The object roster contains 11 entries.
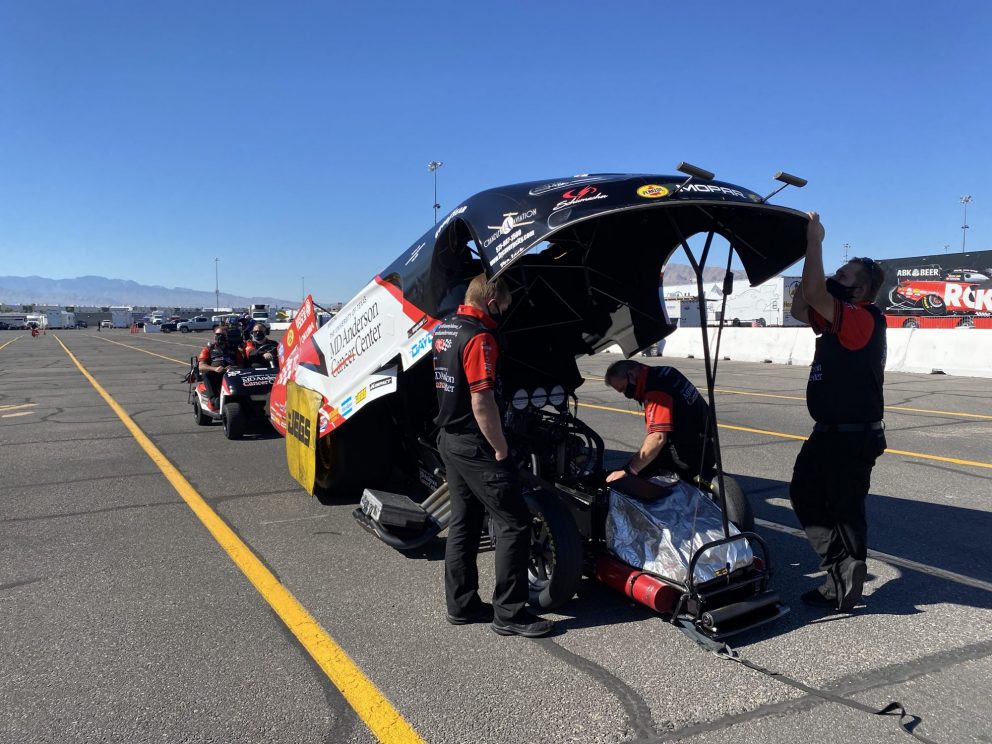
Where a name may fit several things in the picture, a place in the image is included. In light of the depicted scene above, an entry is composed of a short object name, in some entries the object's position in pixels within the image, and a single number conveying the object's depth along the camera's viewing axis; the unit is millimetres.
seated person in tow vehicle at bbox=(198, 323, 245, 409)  10203
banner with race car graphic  32250
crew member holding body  3721
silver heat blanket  3672
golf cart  9250
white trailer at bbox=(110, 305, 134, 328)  102425
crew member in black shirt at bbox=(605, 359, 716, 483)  4418
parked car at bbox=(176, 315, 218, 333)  71562
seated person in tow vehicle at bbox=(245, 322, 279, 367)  10469
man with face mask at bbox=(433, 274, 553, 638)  3469
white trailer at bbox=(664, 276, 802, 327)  45906
